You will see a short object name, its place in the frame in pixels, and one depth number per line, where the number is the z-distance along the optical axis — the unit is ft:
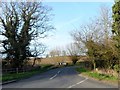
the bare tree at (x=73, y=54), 198.06
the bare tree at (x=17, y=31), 81.71
